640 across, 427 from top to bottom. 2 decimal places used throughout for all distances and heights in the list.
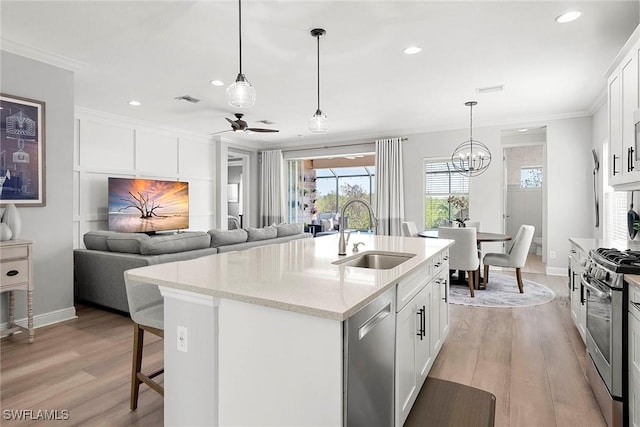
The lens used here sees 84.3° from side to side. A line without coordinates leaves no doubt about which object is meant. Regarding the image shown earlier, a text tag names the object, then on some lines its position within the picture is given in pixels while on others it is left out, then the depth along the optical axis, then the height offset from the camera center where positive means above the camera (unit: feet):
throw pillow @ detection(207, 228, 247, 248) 13.82 -0.98
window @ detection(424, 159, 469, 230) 22.02 +1.30
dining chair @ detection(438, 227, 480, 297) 14.79 -1.64
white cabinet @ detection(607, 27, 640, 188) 7.89 +2.37
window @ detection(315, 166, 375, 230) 35.37 +2.46
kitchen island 4.14 -1.62
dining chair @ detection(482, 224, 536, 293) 15.38 -1.74
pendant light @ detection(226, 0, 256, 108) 8.06 +2.76
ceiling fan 17.07 +4.30
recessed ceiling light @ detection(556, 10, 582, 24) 8.86 +5.01
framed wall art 10.37 +1.88
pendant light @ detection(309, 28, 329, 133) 10.72 +2.72
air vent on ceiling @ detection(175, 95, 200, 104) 16.11 +5.29
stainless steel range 6.05 -2.19
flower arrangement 21.61 +0.07
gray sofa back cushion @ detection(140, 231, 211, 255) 11.86 -1.06
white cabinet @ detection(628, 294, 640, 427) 5.61 -2.41
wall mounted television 19.21 +0.47
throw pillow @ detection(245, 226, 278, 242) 15.28 -0.93
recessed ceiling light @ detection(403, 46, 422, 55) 10.85 +5.05
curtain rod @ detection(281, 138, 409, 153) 24.39 +4.87
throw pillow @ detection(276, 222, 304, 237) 16.92 -0.83
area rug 14.11 -3.57
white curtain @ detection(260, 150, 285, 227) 28.02 +1.89
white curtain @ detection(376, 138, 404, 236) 23.04 +1.70
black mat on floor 6.61 -3.90
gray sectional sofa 11.97 -1.44
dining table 15.35 -1.15
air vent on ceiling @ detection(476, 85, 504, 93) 14.48 +5.13
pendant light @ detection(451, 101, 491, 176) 18.59 +3.08
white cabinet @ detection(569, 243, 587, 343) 9.14 -2.23
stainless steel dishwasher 4.16 -1.99
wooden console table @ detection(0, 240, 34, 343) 9.53 -1.54
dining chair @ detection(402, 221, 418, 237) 18.25 -0.90
